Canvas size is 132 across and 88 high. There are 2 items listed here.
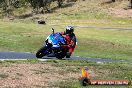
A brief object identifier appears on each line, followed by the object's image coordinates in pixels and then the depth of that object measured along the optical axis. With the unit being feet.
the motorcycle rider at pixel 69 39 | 71.15
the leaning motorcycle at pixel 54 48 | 71.05
